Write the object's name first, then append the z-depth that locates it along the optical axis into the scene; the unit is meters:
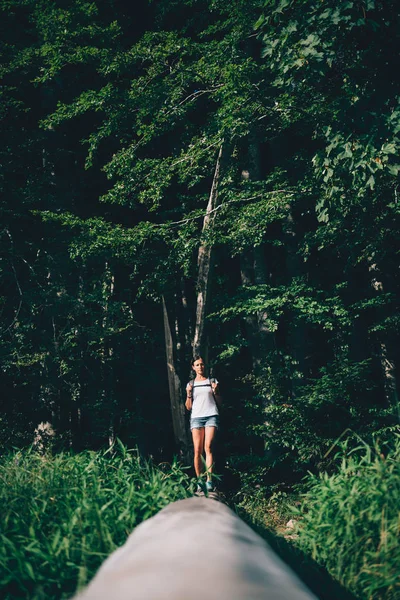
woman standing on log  7.34
